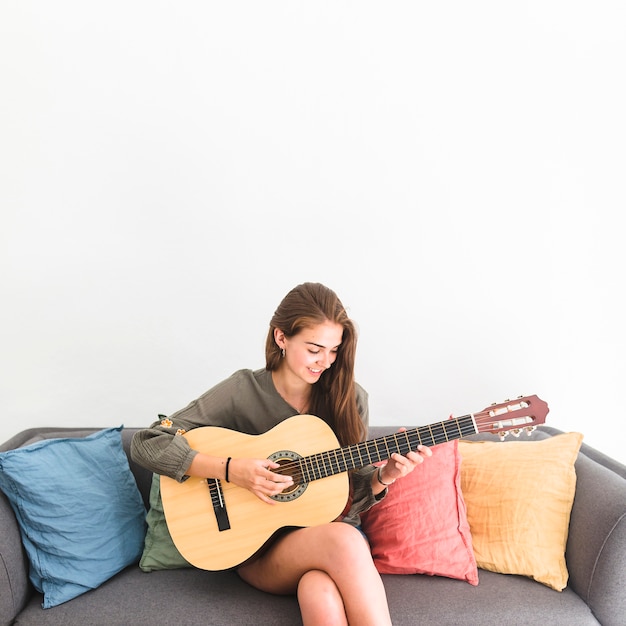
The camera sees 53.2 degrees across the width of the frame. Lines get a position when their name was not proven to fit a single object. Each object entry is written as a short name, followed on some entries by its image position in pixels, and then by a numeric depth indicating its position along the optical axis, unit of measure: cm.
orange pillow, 182
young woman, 154
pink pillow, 184
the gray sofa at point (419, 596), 164
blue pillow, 174
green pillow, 190
